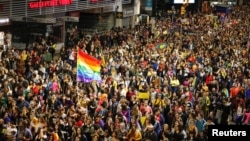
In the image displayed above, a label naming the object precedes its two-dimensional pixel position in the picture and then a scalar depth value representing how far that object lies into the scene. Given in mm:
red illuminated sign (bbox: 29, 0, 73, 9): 28072
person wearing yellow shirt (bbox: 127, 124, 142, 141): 14242
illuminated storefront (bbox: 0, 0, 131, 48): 26859
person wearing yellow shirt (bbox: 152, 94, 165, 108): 17123
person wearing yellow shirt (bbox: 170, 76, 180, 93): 19723
